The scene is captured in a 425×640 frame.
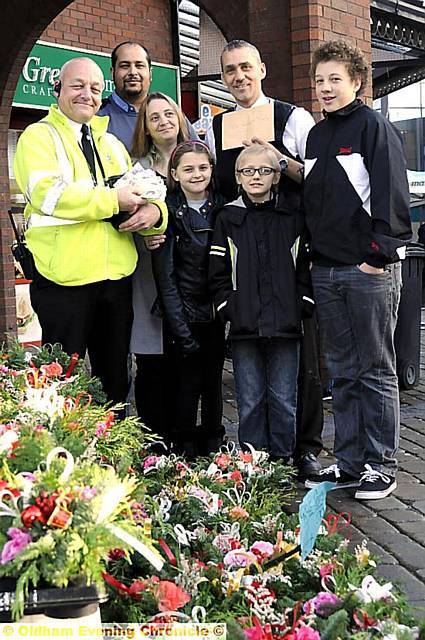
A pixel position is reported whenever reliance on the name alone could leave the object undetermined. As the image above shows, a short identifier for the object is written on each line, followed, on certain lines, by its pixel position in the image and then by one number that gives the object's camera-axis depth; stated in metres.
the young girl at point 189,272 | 4.77
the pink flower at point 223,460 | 3.74
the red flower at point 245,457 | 3.87
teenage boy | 4.29
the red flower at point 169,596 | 2.17
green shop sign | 11.06
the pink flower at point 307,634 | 2.03
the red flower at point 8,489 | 1.92
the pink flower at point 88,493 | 1.87
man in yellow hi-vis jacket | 4.36
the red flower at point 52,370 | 3.55
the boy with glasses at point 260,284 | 4.62
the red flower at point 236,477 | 3.52
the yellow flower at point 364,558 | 2.61
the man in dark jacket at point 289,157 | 4.78
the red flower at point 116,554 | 2.16
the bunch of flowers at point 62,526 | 1.76
